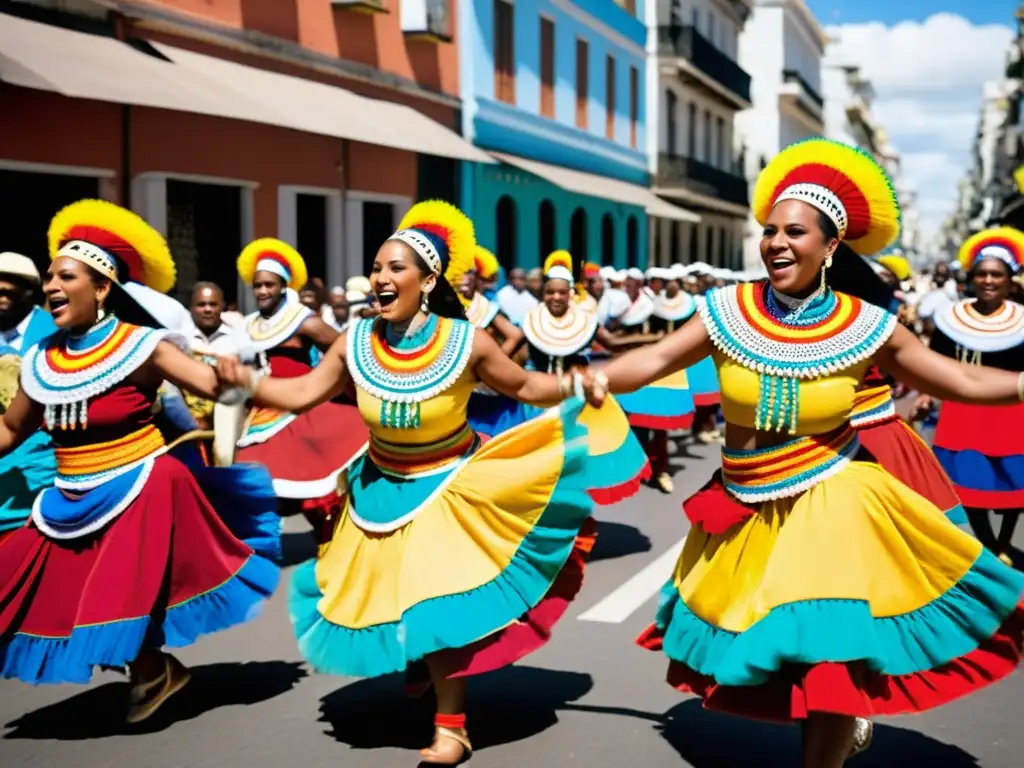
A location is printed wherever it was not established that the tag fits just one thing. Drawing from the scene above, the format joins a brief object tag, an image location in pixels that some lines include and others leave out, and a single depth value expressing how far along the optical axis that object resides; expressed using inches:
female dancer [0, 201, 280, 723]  204.5
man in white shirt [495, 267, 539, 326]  625.6
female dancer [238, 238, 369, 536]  324.5
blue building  1007.6
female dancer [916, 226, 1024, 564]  313.0
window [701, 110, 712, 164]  1875.0
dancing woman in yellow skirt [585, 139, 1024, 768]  168.1
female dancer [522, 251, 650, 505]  339.9
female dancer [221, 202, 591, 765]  194.4
